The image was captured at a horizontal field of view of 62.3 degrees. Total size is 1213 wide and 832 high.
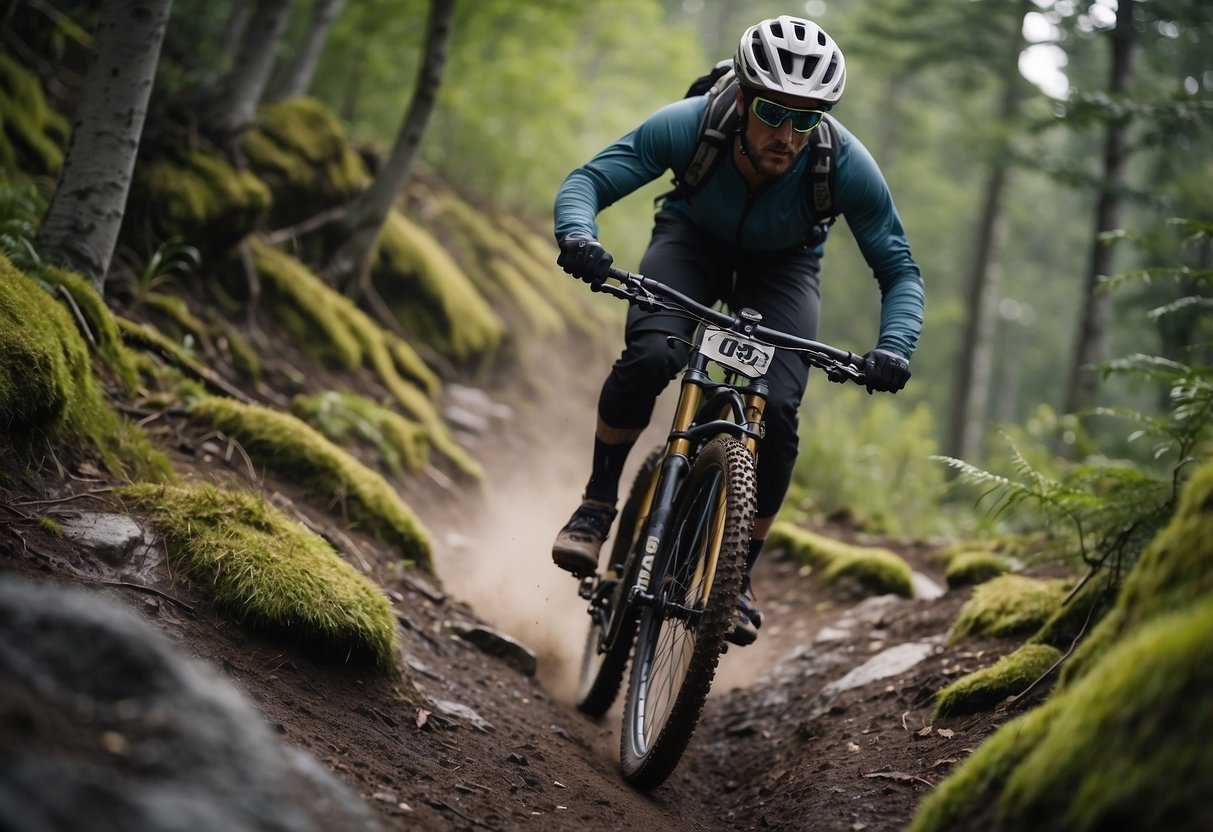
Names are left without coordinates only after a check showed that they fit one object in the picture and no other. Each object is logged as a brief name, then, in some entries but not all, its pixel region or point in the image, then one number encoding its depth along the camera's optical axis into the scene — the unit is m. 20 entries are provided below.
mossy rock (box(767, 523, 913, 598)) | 7.23
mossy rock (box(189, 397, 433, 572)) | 5.69
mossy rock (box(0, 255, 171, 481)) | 3.76
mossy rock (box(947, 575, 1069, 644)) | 4.93
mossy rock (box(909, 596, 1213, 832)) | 1.66
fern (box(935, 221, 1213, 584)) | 4.21
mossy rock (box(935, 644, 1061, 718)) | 4.09
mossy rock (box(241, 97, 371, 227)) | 9.23
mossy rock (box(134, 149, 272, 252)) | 7.21
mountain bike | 3.57
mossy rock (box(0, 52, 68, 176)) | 7.12
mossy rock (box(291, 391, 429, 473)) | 7.18
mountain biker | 4.13
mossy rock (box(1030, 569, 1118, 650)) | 4.36
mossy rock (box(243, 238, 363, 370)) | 8.65
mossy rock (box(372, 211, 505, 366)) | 11.27
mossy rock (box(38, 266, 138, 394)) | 5.08
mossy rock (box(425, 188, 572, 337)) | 14.70
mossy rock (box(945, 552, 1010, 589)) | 6.59
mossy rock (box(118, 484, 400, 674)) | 3.69
